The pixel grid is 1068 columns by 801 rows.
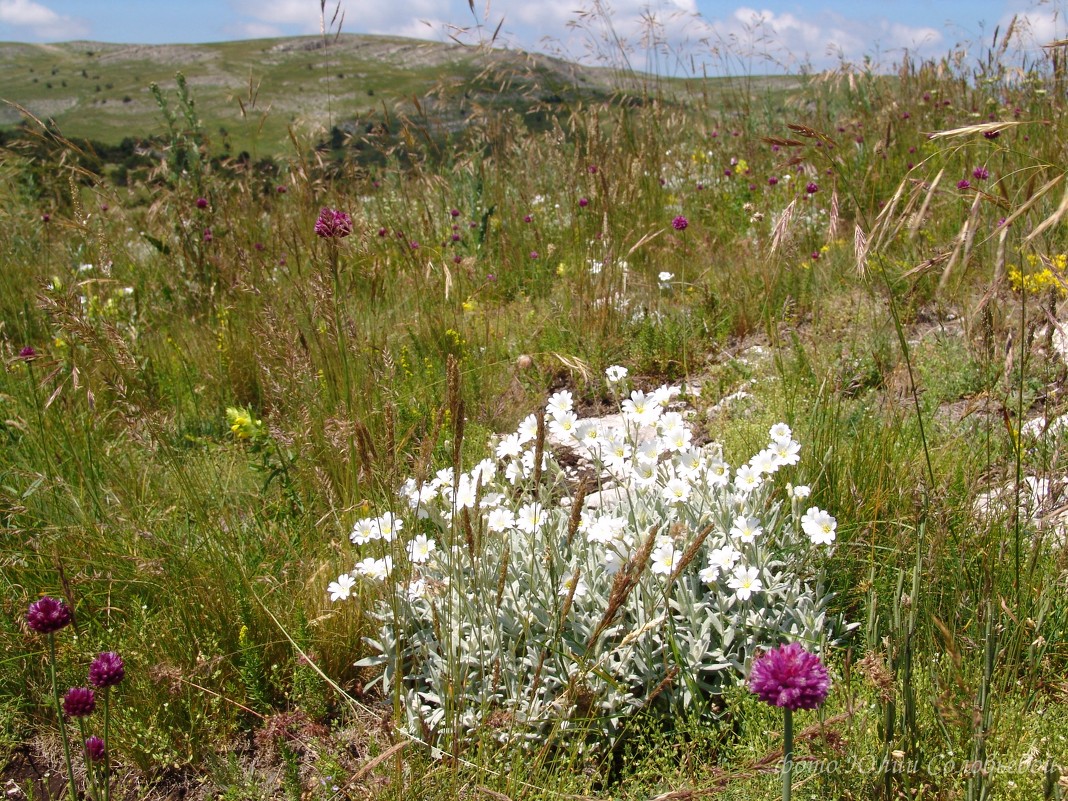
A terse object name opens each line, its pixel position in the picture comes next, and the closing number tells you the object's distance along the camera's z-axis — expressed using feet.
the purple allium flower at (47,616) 4.26
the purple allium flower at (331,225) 7.59
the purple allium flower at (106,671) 4.45
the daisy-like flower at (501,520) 6.11
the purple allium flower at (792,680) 3.40
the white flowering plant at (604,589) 5.70
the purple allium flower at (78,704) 4.33
